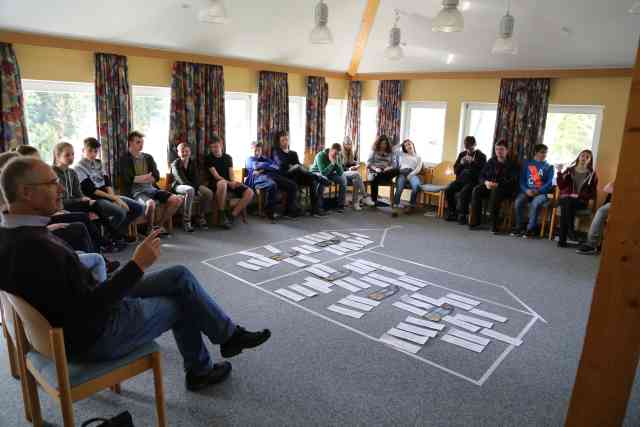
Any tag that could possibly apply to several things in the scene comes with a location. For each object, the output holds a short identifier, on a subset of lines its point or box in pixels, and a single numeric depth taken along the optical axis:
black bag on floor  2.18
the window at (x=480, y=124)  7.70
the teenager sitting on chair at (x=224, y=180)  6.41
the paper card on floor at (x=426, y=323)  3.50
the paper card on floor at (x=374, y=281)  4.32
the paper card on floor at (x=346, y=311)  3.66
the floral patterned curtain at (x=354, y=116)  9.12
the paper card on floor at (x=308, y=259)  4.93
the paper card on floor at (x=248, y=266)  4.62
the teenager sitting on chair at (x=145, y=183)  5.54
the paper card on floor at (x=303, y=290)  4.03
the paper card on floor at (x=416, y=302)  3.86
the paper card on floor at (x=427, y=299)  3.96
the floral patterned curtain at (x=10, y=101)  4.90
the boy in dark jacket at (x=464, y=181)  7.08
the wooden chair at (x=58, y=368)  1.78
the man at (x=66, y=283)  1.78
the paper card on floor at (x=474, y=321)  3.59
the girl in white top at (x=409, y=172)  7.79
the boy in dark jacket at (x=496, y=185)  6.67
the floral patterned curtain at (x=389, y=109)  8.56
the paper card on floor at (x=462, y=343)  3.22
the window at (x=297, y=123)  8.39
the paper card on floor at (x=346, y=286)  4.19
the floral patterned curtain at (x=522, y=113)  6.87
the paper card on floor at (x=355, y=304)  3.79
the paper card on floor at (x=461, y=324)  3.51
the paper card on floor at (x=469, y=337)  3.32
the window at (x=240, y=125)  7.46
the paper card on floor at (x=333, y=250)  5.26
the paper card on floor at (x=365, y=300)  3.88
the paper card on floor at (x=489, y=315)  3.71
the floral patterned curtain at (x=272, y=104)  7.51
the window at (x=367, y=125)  9.27
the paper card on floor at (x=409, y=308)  3.76
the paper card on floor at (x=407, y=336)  3.30
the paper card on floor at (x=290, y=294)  3.94
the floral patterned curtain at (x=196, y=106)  6.44
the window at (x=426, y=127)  8.32
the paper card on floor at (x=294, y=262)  4.78
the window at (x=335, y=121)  9.26
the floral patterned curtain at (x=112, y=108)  5.67
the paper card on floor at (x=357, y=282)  4.27
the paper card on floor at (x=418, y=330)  3.39
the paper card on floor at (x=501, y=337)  3.35
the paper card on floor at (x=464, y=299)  4.00
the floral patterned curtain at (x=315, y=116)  8.34
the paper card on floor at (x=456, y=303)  3.90
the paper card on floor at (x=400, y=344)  3.18
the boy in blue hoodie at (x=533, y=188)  6.44
